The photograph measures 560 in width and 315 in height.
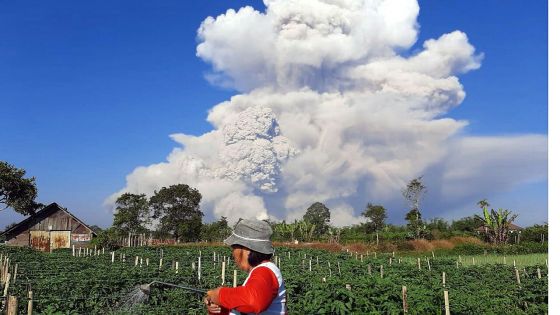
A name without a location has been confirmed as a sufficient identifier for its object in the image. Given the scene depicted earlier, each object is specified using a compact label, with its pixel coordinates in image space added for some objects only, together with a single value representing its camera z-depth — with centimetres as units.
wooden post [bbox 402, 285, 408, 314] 794
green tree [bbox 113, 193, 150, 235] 5453
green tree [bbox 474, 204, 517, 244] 4462
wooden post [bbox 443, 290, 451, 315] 805
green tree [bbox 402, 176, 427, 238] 4922
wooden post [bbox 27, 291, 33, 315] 630
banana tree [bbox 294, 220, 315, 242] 5667
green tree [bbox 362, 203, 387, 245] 6312
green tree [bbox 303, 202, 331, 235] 7619
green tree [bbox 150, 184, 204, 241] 6025
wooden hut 4388
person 294
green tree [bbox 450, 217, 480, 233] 6844
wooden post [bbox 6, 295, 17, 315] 563
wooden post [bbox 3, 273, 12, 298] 963
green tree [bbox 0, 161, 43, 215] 4844
